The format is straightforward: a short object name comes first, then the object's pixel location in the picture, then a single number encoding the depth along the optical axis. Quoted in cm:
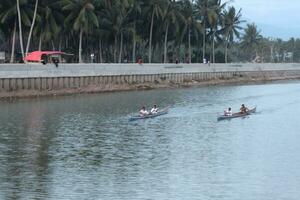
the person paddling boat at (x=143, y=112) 6356
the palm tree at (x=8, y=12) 9881
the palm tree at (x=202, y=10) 14388
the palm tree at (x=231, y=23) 15450
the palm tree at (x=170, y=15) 12569
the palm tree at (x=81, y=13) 10294
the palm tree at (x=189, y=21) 13575
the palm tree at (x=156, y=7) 12250
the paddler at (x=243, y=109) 6762
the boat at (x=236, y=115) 6431
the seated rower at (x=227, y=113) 6499
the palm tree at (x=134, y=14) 11769
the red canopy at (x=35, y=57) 9711
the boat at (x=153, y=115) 6304
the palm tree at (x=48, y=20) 10375
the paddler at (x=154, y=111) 6549
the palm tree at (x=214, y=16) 14162
